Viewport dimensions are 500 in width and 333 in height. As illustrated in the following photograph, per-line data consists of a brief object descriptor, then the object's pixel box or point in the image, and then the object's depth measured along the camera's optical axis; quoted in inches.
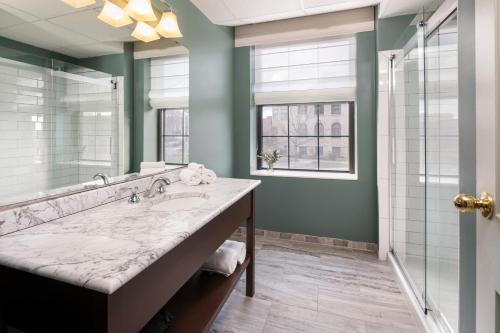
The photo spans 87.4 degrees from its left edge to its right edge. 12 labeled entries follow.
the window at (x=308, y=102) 105.1
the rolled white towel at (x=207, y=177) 71.4
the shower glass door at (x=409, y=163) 70.8
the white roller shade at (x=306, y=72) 103.9
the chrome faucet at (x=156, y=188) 57.8
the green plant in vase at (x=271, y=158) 117.1
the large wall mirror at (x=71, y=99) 37.7
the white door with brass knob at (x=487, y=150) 24.4
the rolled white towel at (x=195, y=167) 71.9
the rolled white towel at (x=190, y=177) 69.7
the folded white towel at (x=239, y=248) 67.7
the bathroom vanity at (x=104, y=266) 24.7
